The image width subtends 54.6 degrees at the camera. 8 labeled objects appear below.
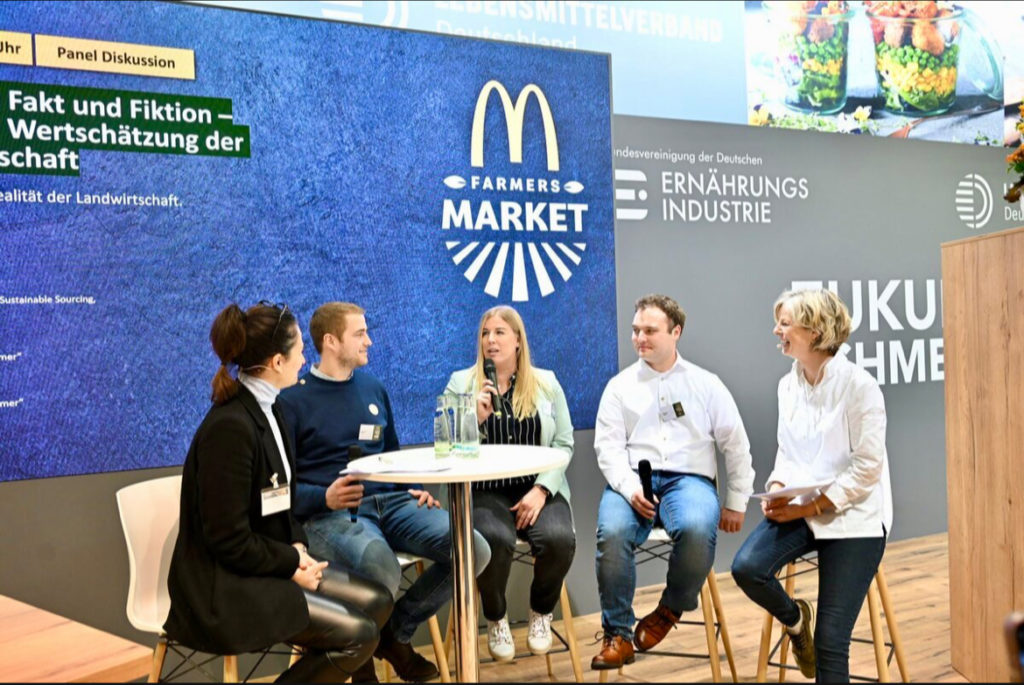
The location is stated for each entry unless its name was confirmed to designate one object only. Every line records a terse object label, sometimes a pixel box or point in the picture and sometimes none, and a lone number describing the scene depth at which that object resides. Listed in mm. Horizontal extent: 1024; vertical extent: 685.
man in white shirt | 3398
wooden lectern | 3215
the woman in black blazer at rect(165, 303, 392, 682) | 2471
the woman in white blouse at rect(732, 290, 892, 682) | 3070
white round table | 2830
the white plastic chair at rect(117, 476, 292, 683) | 2895
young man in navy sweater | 3229
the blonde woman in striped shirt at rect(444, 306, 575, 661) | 3510
